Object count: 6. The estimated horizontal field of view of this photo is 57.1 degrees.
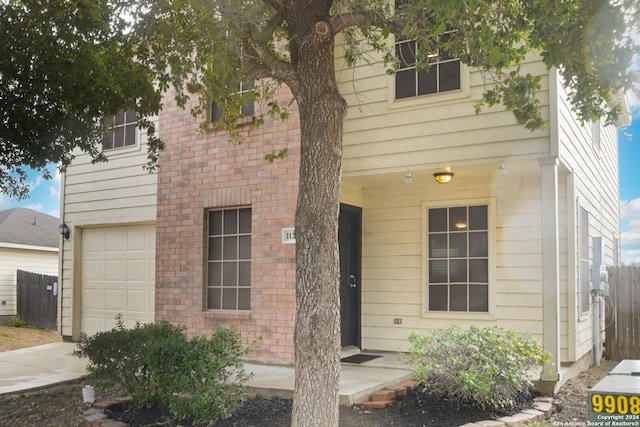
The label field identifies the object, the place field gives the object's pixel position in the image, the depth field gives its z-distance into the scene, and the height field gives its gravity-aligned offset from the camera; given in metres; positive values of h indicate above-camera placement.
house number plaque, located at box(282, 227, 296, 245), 8.38 +0.33
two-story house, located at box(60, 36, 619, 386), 7.54 +0.61
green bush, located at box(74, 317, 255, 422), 5.49 -1.08
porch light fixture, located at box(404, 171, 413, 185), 7.90 +1.11
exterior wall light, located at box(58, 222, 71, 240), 11.93 +0.57
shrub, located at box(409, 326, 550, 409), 5.79 -1.07
